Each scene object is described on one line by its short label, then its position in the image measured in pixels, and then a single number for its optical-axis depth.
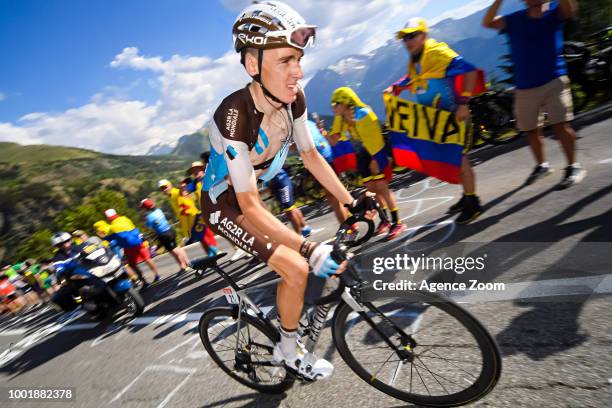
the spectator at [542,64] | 4.19
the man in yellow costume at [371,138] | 5.25
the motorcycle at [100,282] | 6.29
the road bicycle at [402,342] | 1.90
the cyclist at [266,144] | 2.15
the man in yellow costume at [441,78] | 4.23
